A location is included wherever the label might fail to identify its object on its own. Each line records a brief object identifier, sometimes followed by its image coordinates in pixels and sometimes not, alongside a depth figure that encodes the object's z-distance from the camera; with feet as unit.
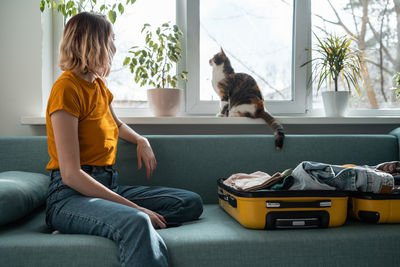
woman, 3.52
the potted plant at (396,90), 7.59
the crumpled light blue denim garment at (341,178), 4.36
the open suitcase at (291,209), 4.11
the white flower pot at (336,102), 7.06
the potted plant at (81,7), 6.34
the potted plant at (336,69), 7.04
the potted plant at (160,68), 6.83
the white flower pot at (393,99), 7.98
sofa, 3.58
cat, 6.72
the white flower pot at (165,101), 6.78
